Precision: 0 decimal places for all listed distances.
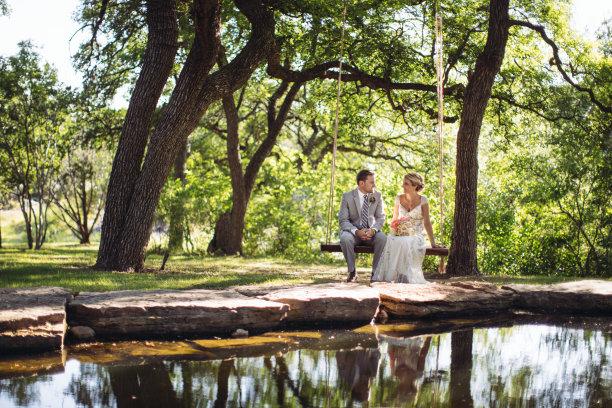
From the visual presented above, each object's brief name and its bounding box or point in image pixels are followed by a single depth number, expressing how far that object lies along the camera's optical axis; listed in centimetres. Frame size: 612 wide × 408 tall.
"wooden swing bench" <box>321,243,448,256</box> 804
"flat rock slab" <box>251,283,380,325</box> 593
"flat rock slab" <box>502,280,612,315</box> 732
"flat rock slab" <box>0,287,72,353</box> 458
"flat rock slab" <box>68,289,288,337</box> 514
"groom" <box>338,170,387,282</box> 846
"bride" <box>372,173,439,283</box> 838
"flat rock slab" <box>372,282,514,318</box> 658
